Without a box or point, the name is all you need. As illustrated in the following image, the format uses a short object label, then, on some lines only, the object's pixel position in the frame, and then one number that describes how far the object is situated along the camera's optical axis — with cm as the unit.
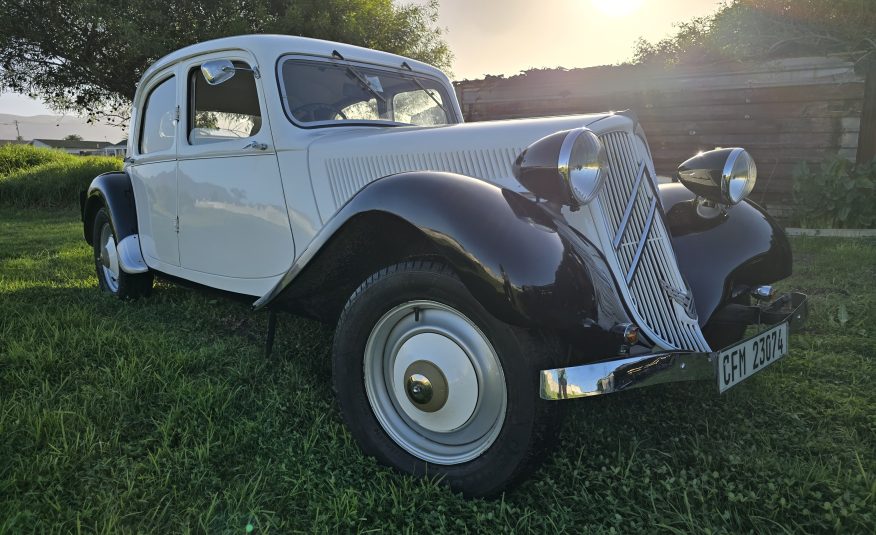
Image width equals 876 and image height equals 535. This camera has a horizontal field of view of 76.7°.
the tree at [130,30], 1084
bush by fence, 666
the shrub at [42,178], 1215
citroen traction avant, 162
